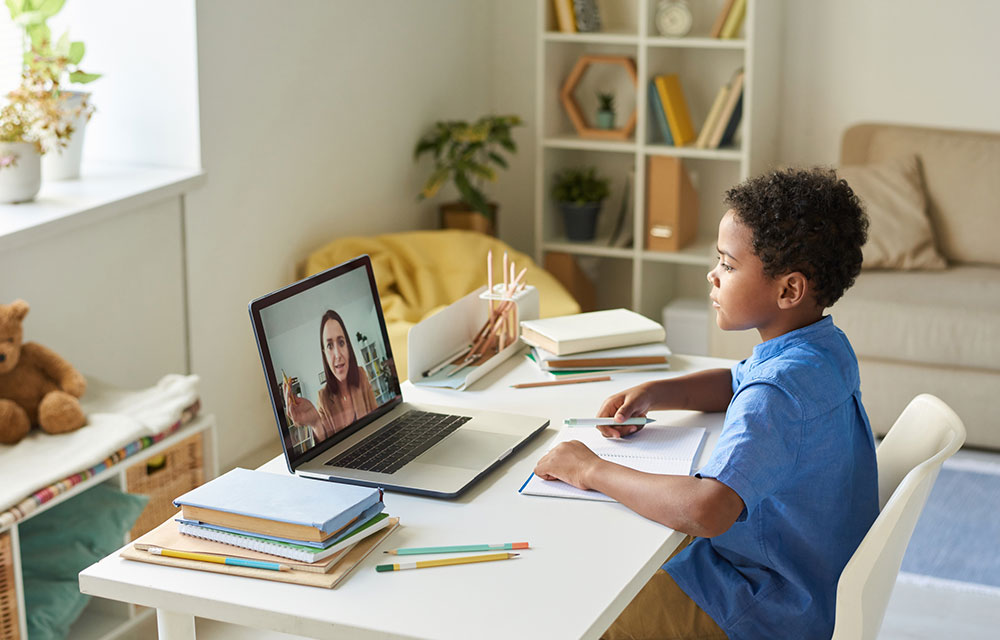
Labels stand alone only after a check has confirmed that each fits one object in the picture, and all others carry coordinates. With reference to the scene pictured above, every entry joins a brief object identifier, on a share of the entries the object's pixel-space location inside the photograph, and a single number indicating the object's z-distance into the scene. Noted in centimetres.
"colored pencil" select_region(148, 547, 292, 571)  134
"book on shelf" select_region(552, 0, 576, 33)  419
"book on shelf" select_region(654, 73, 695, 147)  413
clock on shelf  411
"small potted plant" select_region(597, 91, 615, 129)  436
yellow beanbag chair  364
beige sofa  341
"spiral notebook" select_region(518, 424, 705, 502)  157
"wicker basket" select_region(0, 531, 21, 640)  209
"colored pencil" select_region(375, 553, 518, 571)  135
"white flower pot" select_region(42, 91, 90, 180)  299
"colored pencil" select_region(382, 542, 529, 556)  139
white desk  125
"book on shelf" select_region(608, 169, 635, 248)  438
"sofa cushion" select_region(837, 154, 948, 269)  377
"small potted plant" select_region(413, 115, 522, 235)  411
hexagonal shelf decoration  423
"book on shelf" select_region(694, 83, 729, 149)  407
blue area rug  279
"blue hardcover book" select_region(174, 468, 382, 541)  135
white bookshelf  407
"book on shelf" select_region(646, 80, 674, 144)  416
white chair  141
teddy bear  236
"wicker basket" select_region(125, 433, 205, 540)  248
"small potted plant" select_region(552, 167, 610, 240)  435
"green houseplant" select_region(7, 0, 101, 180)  288
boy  149
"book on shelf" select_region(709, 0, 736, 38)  398
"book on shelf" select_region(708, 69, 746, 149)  402
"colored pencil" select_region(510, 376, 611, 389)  202
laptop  157
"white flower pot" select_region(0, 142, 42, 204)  276
